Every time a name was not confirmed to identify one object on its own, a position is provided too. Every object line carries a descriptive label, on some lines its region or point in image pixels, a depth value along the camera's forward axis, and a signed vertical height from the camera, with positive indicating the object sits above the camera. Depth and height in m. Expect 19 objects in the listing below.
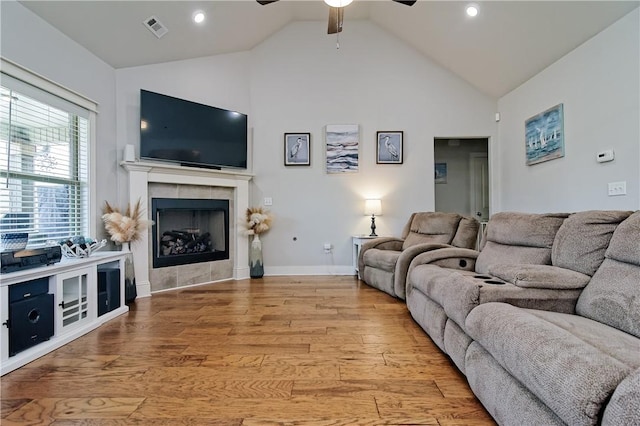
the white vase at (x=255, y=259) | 4.69 -0.62
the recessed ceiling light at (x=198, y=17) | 3.78 +2.42
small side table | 4.59 -0.40
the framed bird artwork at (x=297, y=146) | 4.93 +1.10
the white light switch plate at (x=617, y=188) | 2.84 +0.24
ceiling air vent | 3.49 +2.17
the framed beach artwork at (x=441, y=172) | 6.29 +0.87
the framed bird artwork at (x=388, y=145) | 4.95 +1.11
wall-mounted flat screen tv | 3.86 +1.13
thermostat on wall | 2.97 +0.56
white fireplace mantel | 3.75 +0.44
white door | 6.21 +0.60
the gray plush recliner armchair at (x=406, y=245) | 3.29 -0.34
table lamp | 4.77 +0.11
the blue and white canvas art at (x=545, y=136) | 3.61 +0.97
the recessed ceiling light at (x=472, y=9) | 3.67 +2.41
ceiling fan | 2.70 +1.89
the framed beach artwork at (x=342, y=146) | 4.93 +1.10
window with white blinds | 2.45 +0.49
